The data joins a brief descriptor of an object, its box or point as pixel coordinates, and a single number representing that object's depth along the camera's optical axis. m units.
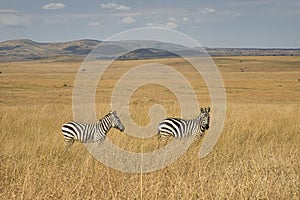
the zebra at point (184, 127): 18.20
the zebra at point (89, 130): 17.42
